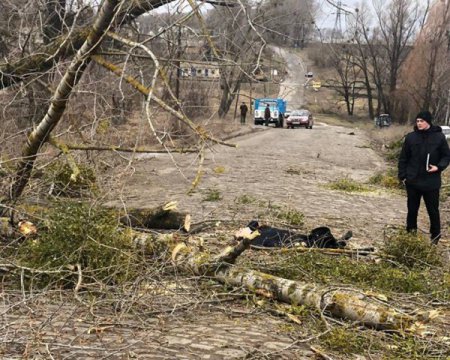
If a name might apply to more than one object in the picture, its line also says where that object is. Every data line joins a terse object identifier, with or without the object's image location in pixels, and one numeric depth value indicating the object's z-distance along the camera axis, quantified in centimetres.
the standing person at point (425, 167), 833
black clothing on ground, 739
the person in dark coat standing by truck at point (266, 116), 4358
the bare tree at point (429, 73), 5319
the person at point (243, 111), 4147
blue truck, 4592
